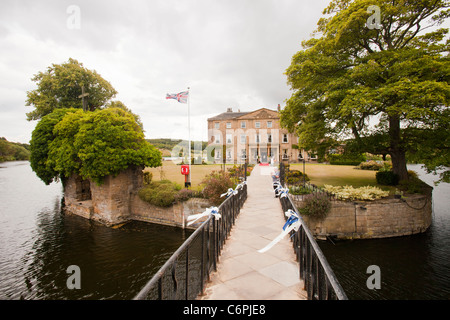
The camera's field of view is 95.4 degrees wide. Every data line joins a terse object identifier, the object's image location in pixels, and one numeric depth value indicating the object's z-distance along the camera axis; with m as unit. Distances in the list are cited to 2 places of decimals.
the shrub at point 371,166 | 27.10
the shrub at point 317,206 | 10.95
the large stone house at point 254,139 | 41.75
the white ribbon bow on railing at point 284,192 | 6.31
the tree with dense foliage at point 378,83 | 10.42
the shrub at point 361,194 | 11.56
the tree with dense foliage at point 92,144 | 13.80
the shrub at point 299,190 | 12.36
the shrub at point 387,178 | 15.12
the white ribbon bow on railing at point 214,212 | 4.19
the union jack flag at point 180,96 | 15.79
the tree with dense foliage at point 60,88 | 21.41
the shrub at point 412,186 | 12.34
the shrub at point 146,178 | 17.95
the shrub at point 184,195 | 13.84
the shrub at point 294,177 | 16.03
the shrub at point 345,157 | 14.67
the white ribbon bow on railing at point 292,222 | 3.78
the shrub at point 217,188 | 12.45
